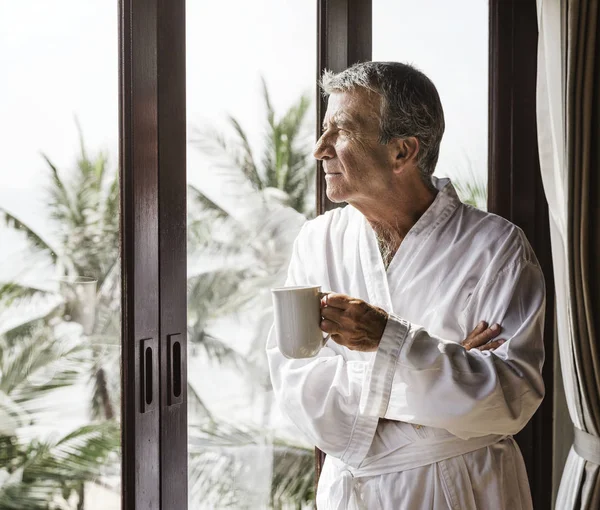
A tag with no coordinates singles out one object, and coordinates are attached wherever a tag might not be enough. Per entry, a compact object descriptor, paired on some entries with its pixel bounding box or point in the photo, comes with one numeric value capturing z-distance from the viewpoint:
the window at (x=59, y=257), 1.42
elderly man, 1.55
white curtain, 2.20
